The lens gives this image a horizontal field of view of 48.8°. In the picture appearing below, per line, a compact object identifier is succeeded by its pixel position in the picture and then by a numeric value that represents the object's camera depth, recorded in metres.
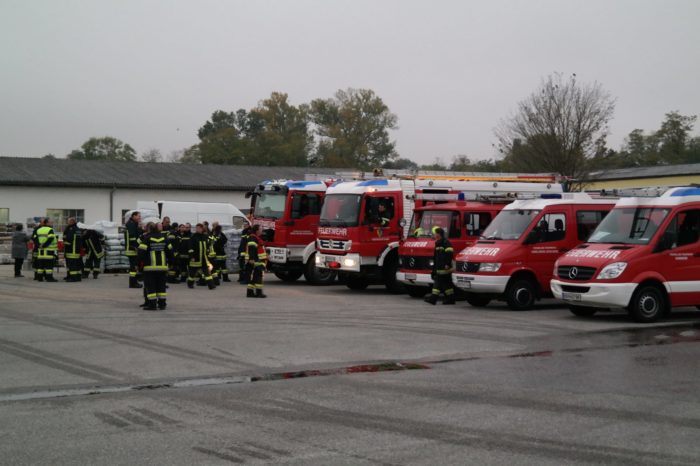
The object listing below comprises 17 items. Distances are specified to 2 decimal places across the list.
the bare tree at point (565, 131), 37.88
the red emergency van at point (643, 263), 14.22
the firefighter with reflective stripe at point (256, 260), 18.94
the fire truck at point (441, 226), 18.89
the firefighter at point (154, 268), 15.80
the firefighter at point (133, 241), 21.25
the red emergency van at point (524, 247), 16.62
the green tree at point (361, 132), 79.50
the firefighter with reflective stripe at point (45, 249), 22.98
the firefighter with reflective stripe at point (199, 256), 21.77
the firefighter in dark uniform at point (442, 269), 17.77
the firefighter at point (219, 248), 22.61
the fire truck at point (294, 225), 23.34
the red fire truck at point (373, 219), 20.27
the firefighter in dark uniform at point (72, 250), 22.94
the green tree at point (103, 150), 98.88
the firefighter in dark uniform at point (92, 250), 24.83
